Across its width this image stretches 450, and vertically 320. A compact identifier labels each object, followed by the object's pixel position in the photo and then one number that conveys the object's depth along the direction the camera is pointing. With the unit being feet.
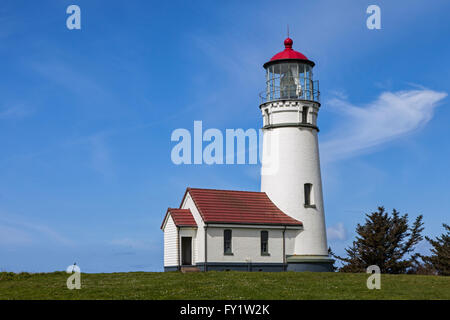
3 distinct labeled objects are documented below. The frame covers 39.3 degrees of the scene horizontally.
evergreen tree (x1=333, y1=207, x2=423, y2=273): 147.23
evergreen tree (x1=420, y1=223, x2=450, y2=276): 142.61
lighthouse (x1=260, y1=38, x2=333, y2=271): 132.98
